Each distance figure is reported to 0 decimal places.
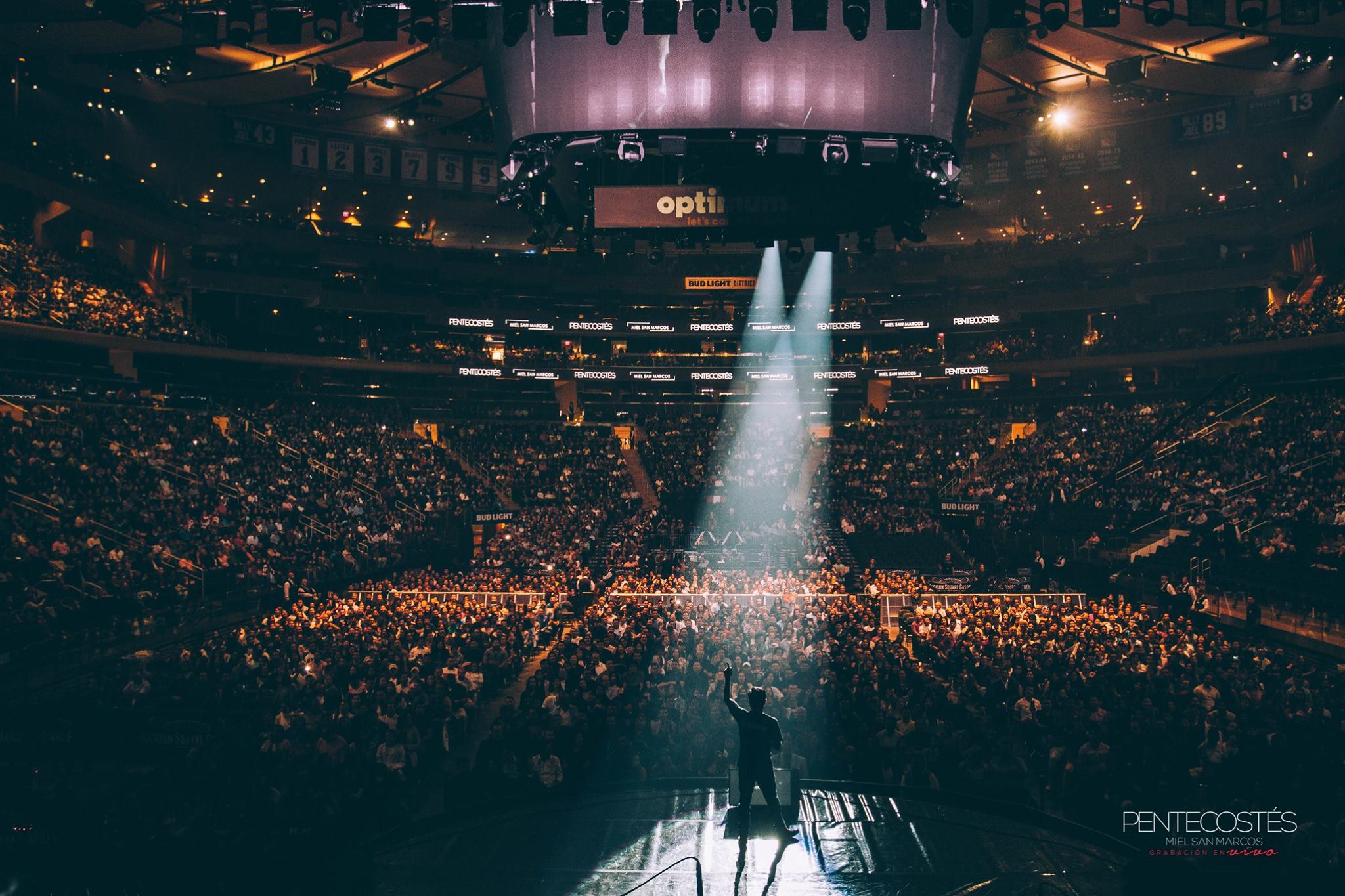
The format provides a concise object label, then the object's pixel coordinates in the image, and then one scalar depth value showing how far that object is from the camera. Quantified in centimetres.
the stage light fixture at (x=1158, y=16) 1560
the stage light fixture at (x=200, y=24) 1542
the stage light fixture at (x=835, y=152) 1292
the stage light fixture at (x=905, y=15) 1245
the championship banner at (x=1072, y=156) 4184
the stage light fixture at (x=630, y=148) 1299
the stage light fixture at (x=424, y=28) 1390
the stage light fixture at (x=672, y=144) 1288
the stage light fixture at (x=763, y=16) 1223
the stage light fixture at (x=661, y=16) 1252
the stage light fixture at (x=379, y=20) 1428
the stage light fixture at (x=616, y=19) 1250
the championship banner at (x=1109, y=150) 4119
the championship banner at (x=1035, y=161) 4247
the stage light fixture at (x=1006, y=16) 1302
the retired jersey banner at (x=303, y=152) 4128
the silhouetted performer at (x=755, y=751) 866
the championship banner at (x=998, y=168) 4322
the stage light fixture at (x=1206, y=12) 1563
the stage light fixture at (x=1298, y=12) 1550
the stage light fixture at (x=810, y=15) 1241
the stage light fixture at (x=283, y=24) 1544
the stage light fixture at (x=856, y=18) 1236
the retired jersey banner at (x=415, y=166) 4353
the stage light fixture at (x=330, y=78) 2519
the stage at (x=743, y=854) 846
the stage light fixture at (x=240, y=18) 1427
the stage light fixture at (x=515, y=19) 1291
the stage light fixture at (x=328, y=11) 1412
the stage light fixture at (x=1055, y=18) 1411
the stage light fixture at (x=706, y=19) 1239
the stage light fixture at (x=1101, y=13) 1459
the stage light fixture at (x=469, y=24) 1420
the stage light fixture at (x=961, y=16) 1245
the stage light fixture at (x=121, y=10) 1522
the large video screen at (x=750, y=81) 1252
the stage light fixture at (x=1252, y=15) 1509
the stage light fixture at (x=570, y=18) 1274
